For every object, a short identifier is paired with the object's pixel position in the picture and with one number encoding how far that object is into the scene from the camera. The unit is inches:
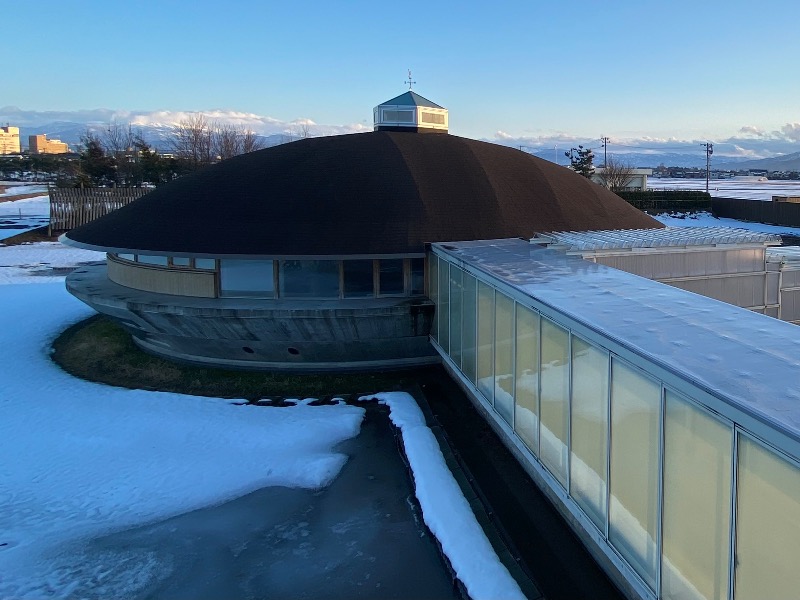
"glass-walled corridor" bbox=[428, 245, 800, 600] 217.2
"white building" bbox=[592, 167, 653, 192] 2994.6
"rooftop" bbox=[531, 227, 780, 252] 620.7
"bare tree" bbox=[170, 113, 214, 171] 3356.5
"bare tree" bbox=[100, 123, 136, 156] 4182.6
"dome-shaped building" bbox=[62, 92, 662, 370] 684.7
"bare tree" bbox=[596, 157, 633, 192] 2792.8
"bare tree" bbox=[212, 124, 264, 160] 3631.9
